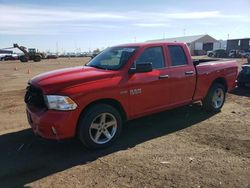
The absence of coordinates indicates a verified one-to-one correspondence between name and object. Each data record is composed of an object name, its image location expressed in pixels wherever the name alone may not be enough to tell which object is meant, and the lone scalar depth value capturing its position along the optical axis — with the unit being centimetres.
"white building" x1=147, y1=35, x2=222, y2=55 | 5328
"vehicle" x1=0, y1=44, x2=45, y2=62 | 3357
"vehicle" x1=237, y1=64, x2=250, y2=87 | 765
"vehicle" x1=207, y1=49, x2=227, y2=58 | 3715
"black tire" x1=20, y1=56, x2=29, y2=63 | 3203
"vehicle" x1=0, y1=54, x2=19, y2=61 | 3835
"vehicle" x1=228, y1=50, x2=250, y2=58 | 3480
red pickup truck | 331
